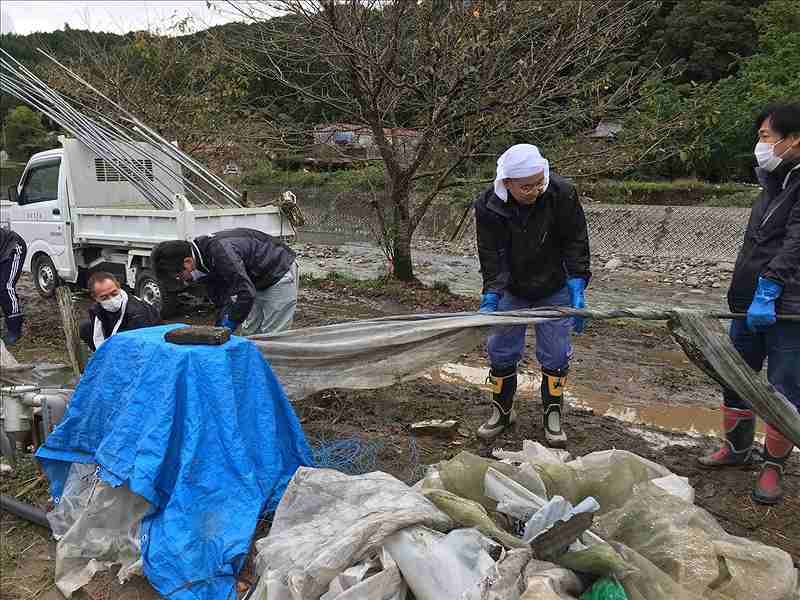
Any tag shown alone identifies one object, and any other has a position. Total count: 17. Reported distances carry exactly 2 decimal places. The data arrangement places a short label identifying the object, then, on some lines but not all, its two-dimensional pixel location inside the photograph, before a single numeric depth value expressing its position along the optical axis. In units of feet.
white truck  23.66
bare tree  23.95
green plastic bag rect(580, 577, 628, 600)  6.04
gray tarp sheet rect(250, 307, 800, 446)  9.91
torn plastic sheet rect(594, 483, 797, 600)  6.52
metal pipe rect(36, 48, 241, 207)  26.63
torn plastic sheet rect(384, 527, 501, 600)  6.15
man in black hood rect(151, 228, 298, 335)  13.73
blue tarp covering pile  7.82
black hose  9.89
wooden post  13.91
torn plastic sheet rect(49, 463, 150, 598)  8.34
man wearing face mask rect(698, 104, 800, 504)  9.02
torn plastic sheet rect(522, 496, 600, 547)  6.56
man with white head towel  11.31
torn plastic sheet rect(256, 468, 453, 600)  6.49
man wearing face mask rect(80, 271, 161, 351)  12.33
